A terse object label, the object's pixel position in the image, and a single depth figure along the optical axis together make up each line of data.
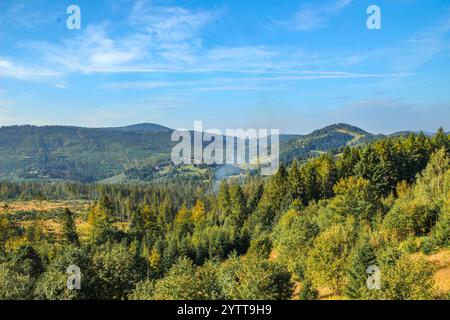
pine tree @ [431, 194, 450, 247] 55.12
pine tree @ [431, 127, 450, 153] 106.76
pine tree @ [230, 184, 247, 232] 118.14
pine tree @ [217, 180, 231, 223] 125.94
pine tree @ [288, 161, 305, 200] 104.12
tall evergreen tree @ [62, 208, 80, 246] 113.50
